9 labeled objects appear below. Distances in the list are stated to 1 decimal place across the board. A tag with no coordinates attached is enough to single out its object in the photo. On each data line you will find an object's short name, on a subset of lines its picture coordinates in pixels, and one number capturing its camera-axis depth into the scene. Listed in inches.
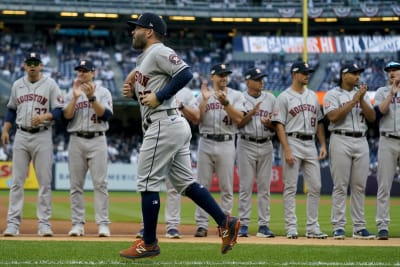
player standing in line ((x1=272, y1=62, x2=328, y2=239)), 757.9
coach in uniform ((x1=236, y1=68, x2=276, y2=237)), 789.2
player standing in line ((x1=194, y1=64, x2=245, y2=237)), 780.6
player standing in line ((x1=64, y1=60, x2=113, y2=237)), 754.8
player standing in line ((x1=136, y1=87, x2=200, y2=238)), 749.3
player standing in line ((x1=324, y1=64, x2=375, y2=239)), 752.3
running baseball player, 529.7
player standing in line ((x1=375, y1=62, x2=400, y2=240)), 750.5
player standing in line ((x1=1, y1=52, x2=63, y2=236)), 751.7
